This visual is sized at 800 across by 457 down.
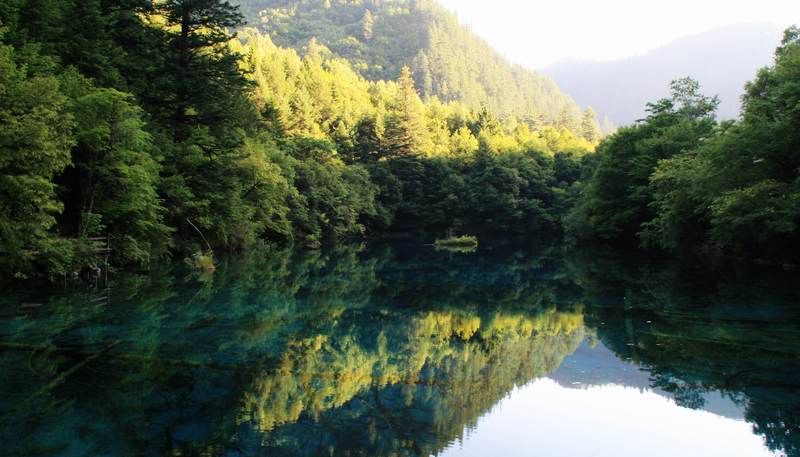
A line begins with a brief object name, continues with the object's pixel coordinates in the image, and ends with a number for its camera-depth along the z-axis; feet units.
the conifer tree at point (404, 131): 241.76
